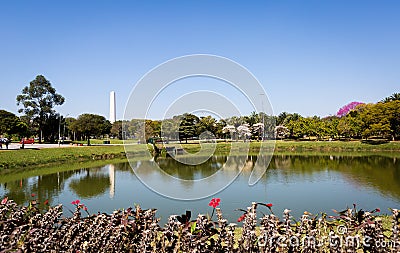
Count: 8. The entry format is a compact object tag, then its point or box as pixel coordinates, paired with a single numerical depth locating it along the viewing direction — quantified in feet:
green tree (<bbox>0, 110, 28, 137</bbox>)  141.08
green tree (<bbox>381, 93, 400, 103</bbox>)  180.51
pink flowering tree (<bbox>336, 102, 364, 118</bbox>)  265.79
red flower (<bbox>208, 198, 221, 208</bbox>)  13.73
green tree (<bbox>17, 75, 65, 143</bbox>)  151.74
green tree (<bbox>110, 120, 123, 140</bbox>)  210.38
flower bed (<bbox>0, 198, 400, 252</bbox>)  10.22
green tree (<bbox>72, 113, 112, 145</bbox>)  156.56
